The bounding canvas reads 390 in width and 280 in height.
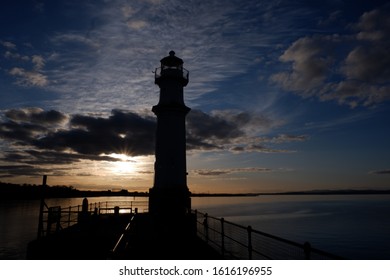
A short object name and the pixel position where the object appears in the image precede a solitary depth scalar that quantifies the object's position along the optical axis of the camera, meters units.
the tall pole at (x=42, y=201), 14.43
